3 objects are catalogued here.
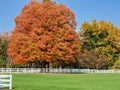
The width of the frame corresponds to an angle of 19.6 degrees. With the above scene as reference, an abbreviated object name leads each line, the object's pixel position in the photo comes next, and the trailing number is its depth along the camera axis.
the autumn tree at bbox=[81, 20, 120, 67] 95.94
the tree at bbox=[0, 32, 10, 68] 81.62
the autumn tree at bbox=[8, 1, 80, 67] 67.25
